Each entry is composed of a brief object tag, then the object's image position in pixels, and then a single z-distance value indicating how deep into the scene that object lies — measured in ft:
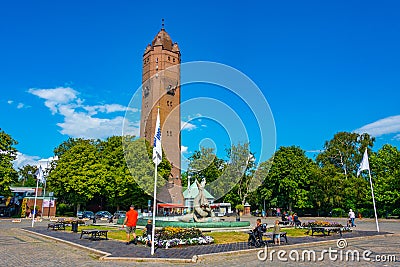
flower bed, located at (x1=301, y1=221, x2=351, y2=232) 72.84
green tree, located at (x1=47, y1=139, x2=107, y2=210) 166.50
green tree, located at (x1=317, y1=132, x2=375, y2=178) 215.51
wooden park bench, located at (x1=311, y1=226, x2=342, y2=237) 67.36
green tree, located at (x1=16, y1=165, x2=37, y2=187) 346.91
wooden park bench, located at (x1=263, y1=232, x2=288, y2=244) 67.39
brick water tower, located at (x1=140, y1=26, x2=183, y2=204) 249.16
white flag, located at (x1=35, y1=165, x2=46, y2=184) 101.71
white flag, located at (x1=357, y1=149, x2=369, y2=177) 84.53
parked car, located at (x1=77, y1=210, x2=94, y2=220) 159.33
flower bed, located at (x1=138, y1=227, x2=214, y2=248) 50.44
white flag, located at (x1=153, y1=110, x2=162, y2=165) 48.75
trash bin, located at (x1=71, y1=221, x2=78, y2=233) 76.54
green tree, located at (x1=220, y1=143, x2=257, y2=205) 218.18
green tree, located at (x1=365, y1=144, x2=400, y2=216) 148.36
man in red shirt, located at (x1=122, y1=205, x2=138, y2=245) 53.47
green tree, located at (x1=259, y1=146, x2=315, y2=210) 190.80
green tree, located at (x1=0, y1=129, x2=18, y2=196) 150.00
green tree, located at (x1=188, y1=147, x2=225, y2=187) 244.30
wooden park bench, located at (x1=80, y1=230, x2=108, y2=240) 60.33
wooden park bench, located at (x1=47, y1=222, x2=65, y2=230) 83.25
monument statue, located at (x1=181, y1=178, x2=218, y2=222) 79.92
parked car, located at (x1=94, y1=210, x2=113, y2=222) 159.47
